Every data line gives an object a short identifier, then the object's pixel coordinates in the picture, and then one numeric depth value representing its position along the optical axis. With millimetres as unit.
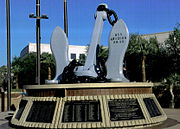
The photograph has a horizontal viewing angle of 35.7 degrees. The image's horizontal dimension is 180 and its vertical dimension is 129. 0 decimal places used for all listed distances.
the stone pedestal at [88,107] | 8977
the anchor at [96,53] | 11727
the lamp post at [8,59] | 17936
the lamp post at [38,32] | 16481
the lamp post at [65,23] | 17391
